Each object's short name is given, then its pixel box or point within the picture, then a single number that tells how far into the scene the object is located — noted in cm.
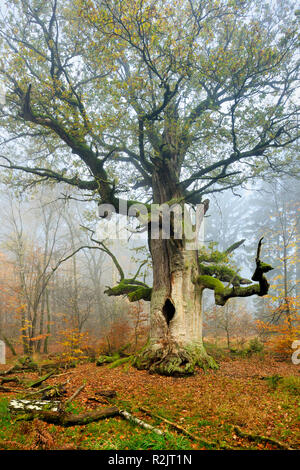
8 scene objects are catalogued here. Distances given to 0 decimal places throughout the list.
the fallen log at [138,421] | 342
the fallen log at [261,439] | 304
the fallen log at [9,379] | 655
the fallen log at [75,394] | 457
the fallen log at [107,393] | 505
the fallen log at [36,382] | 601
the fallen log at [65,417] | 376
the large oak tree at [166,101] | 696
